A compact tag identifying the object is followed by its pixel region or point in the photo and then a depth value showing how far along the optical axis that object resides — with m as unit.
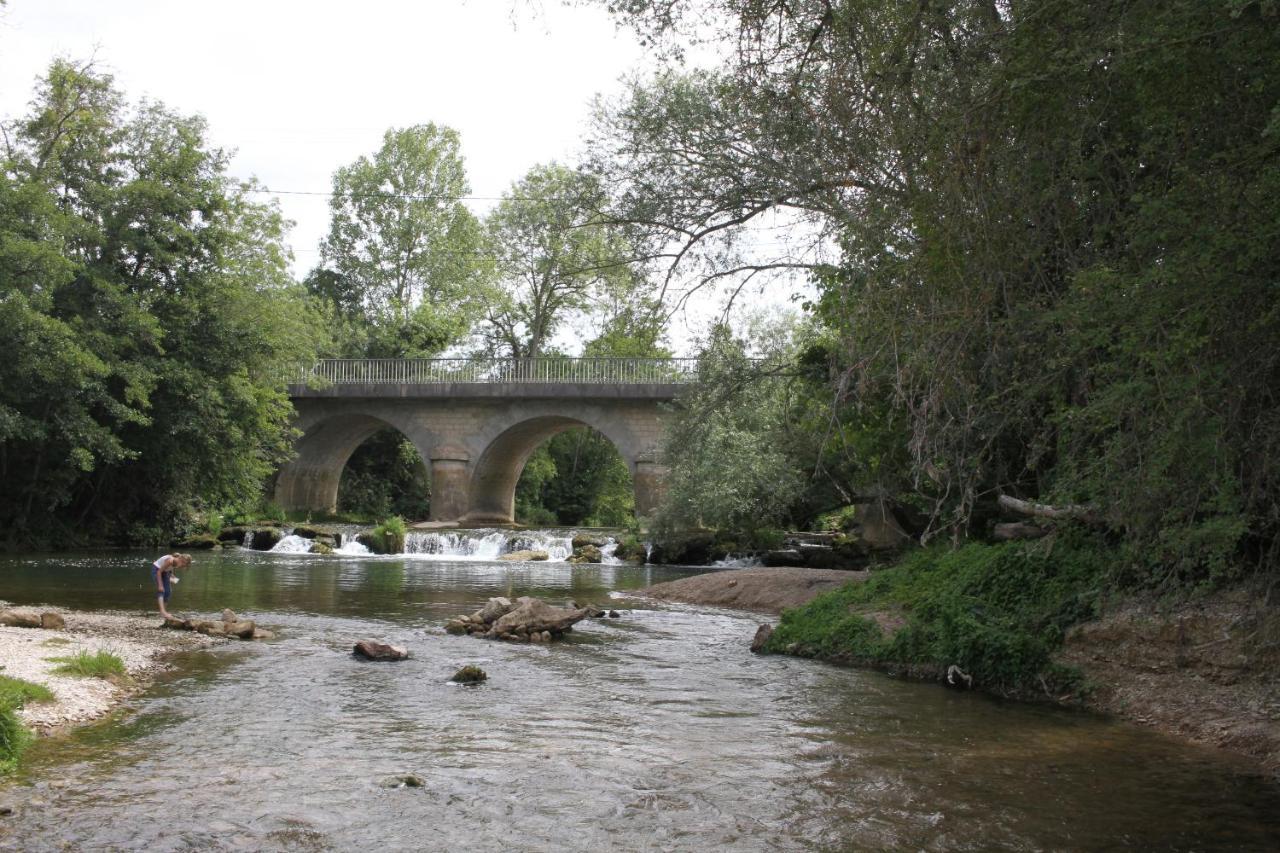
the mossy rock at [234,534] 29.11
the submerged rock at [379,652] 10.68
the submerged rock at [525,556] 26.58
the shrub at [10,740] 6.27
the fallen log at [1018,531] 11.10
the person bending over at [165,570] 13.48
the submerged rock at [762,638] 11.83
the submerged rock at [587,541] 27.52
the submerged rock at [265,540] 28.92
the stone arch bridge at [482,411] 33.84
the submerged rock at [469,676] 9.63
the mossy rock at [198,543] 27.90
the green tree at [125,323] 22.23
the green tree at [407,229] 48.91
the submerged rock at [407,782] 6.29
